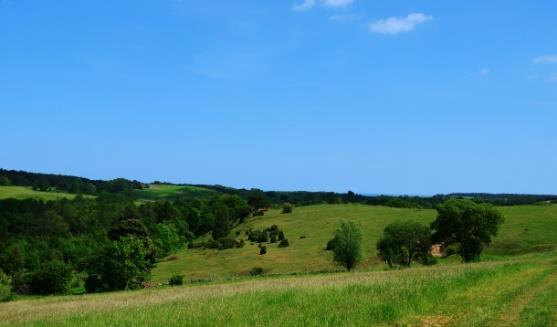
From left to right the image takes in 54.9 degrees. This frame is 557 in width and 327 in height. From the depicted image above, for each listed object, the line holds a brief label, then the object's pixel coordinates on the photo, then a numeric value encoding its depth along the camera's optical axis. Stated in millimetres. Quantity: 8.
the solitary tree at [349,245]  76625
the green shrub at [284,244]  111900
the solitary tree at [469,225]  72875
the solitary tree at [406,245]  77375
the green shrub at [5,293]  72438
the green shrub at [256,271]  87438
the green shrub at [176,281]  75875
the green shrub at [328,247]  99812
